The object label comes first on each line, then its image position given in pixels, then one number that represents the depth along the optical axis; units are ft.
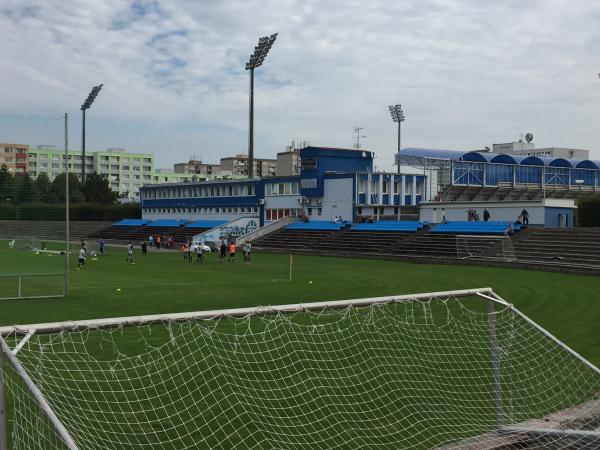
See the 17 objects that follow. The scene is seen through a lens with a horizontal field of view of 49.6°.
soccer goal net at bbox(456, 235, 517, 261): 123.03
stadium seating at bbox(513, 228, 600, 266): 111.04
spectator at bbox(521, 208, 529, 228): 140.32
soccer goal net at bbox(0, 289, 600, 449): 22.15
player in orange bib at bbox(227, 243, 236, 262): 126.11
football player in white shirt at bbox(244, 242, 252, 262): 128.05
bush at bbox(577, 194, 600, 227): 144.56
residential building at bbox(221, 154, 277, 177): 545.85
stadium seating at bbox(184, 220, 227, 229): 209.81
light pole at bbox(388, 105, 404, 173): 275.59
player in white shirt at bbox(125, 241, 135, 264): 120.32
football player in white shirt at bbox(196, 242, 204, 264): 124.47
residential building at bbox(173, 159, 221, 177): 533.18
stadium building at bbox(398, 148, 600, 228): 187.93
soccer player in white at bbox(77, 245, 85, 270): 110.83
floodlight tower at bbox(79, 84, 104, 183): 292.20
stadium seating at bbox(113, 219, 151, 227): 249.22
